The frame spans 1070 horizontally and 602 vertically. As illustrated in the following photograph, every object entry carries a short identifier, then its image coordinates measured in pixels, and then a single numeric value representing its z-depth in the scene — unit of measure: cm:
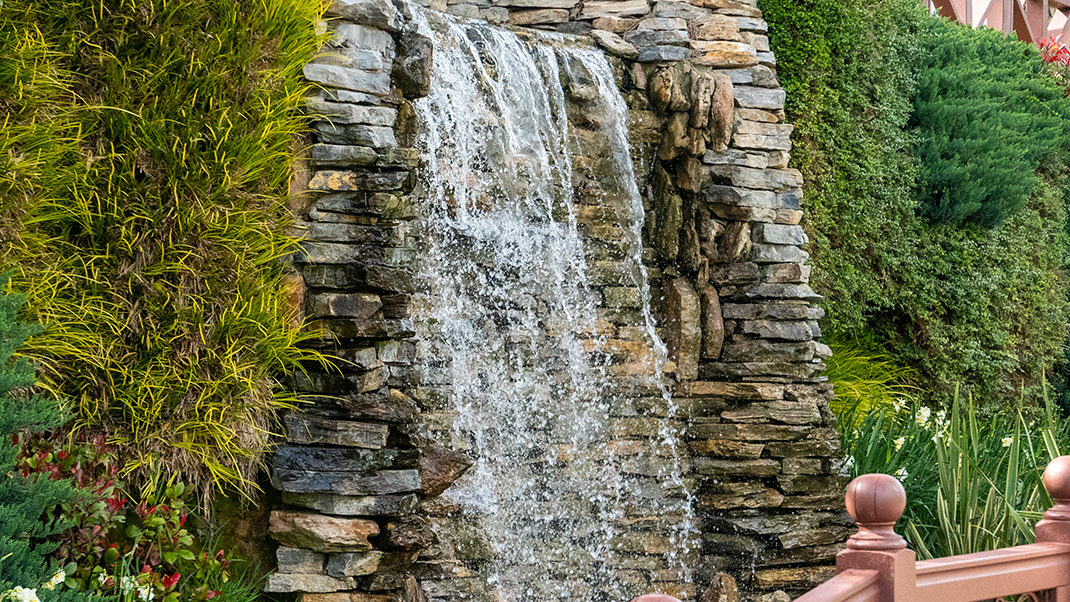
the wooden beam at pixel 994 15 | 1143
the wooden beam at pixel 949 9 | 1011
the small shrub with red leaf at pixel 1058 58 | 922
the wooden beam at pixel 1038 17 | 1139
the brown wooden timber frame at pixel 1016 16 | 1068
